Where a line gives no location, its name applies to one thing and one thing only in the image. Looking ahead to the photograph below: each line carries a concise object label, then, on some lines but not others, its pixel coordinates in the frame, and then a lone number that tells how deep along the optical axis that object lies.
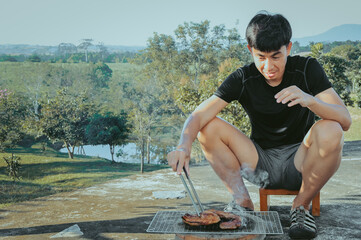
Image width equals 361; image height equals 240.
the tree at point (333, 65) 7.49
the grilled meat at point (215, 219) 1.49
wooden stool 2.08
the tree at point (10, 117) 7.21
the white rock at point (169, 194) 3.08
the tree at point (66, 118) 8.73
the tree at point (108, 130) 9.83
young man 1.83
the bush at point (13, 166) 7.36
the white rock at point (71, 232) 2.21
